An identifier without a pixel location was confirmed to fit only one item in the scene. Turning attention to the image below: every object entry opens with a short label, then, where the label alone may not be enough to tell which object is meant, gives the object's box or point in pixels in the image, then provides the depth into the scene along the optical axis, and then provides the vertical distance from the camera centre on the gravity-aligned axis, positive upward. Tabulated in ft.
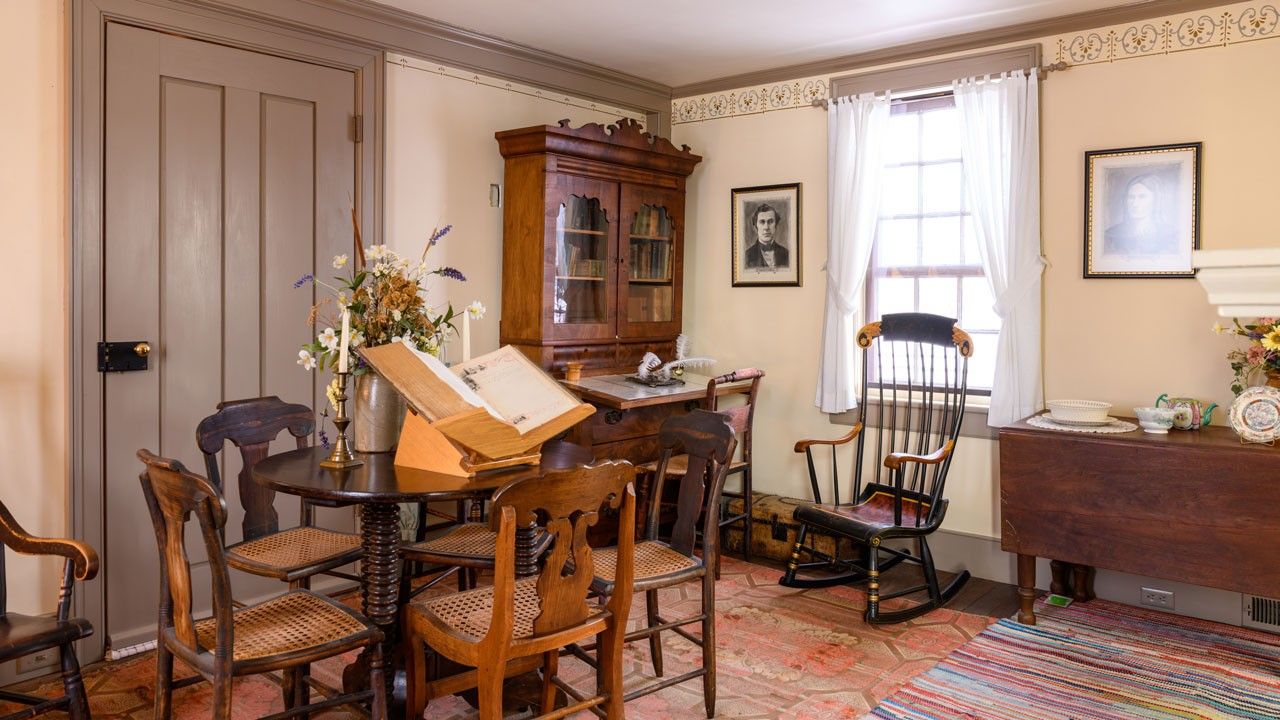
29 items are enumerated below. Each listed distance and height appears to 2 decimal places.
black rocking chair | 12.21 -1.74
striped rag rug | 9.57 -3.81
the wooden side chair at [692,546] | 8.92 -2.14
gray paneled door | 10.72 +1.30
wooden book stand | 7.61 -0.76
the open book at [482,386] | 7.76 -0.41
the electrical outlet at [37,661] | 10.00 -3.63
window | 14.30 +1.76
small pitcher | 11.53 -0.88
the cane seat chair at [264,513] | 8.88 -1.86
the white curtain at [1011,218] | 13.30 +1.91
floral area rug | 9.49 -3.81
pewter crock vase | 8.63 -0.72
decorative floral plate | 10.31 -0.78
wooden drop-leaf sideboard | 10.19 -1.92
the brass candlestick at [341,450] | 8.20 -1.01
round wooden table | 7.20 -1.21
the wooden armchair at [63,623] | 7.80 -2.50
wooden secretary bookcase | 14.42 +1.74
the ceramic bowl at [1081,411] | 11.66 -0.86
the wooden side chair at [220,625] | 6.53 -2.30
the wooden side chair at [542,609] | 6.71 -2.24
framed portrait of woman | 12.23 +1.88
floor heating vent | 11.74 -3.51
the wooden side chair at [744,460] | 14.53 -1.96
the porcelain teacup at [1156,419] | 11.30 -0.93
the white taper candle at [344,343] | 8.05 -0.02
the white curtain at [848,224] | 14.84 +2.01
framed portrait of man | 16.07 +1.97
